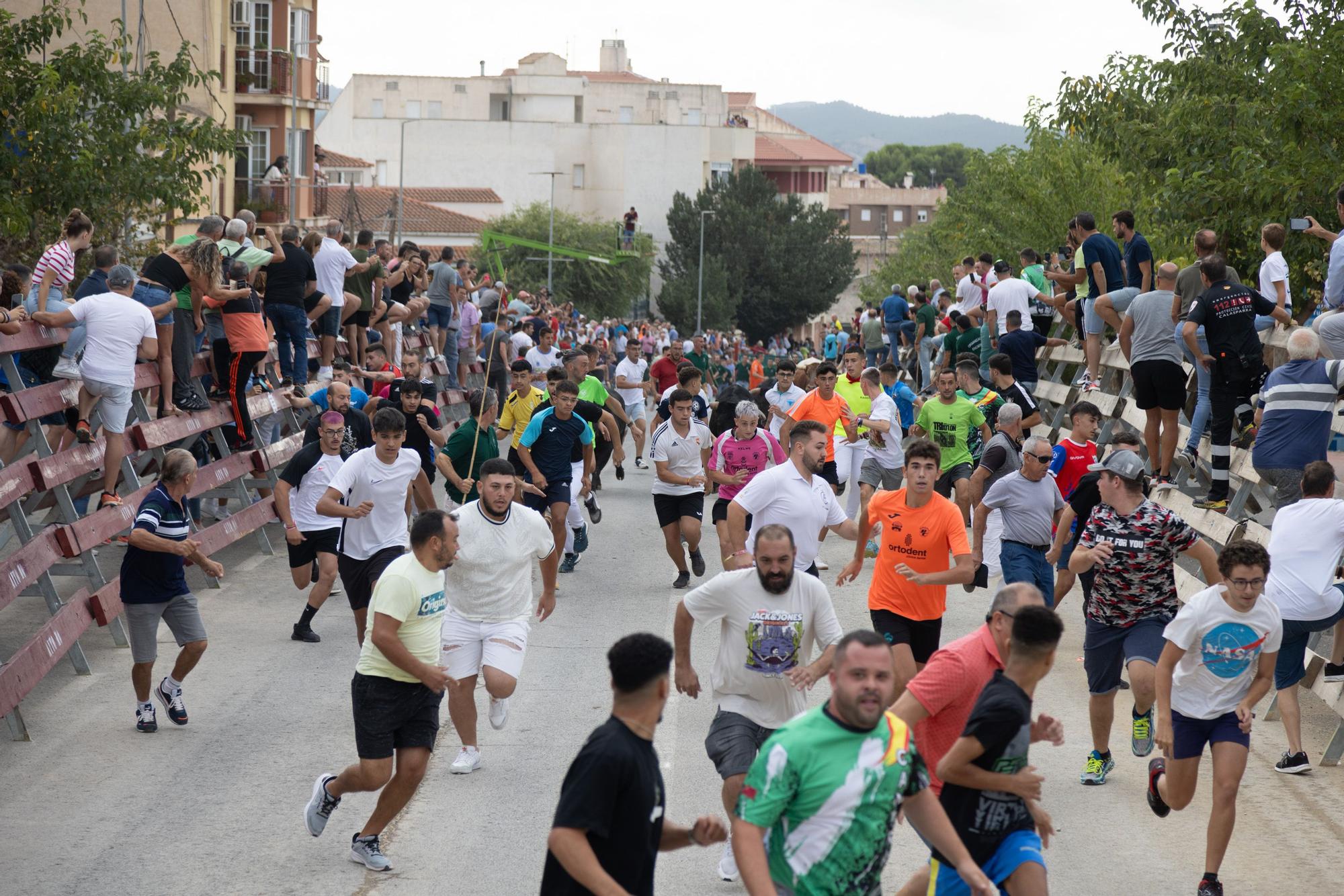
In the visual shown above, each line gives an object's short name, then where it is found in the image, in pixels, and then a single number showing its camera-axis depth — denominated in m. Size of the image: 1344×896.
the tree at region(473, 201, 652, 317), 78.15
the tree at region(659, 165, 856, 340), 86.31
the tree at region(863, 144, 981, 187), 189.38
